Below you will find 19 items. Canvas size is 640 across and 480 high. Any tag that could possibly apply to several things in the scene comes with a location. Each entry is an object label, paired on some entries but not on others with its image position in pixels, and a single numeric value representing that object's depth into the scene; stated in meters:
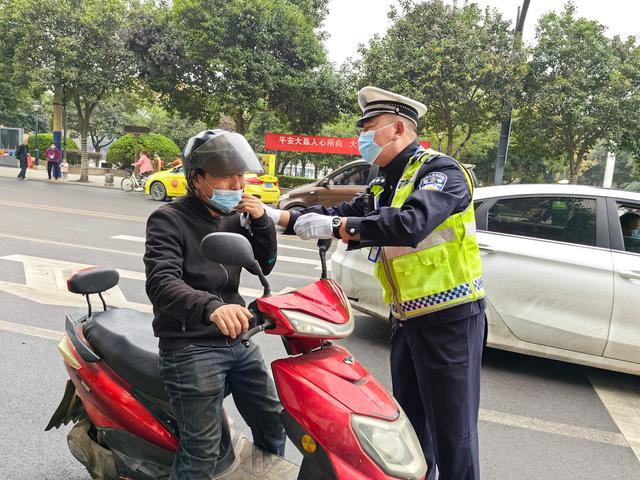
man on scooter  1.79
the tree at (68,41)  18.11
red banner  20.52
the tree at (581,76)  16.14
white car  3.83
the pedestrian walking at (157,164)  21.05
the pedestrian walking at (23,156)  20.05
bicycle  19.39
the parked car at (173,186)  16.17
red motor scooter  1.58
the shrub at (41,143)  30.89
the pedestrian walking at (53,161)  20.38
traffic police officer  1.96
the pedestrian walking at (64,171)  22.36
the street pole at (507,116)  13.84
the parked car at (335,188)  12.53
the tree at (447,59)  16.39
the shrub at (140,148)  27.50
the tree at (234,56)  18.28
